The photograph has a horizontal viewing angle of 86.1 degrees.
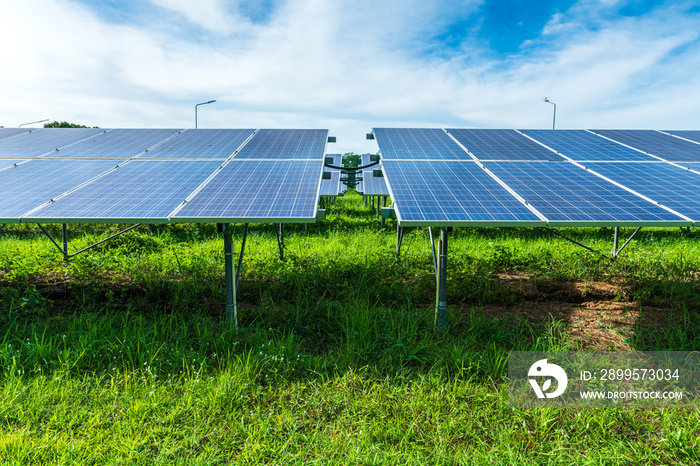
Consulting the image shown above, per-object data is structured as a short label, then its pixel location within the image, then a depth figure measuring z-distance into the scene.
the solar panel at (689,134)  9.88
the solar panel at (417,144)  7.70
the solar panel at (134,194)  4.89
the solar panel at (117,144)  8.24
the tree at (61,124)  42.32
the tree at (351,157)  81.51
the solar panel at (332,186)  15.97
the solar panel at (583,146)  7.80
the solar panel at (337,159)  22.16
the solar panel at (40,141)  8.66
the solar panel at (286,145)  7.94
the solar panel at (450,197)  4.69
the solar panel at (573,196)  4.82
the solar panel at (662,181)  5.41
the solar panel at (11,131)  11.23
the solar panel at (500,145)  7.78
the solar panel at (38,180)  5.39
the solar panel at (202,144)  8.01
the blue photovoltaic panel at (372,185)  14.48
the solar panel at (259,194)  4.77
